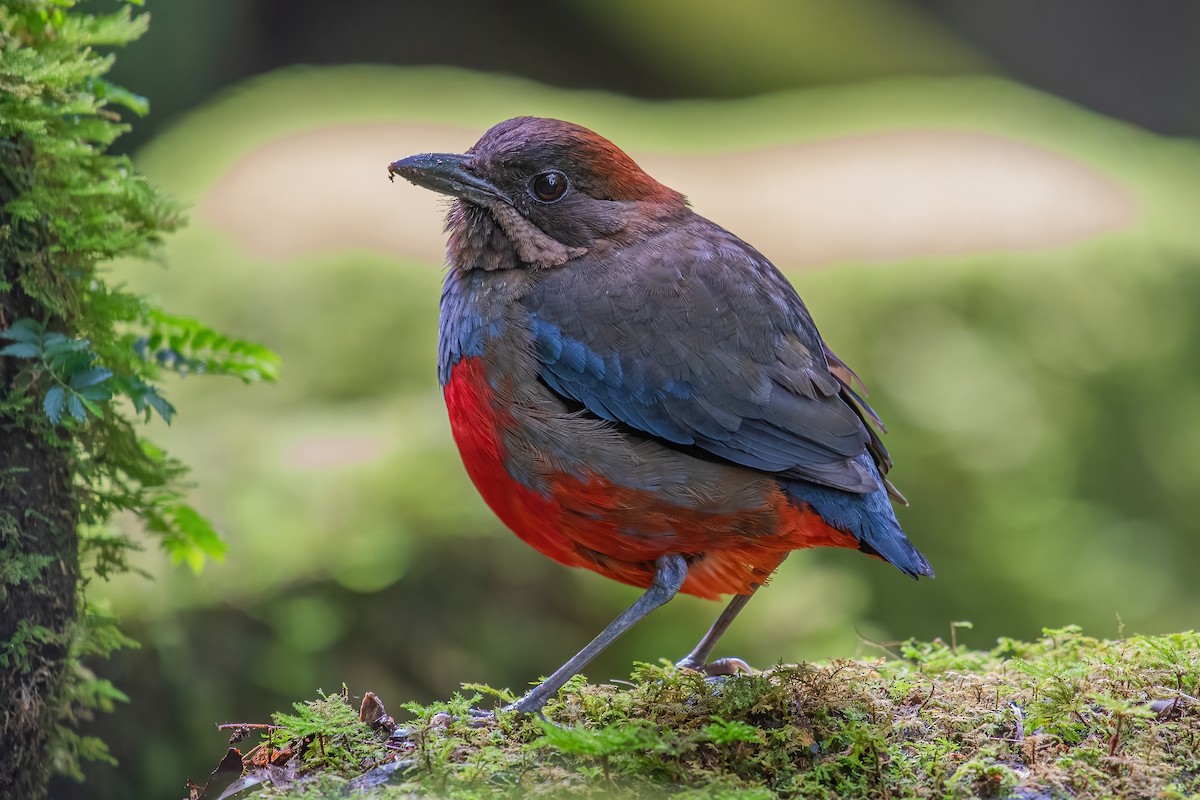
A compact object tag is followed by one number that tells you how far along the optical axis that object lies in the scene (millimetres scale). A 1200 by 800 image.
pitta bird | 6590
